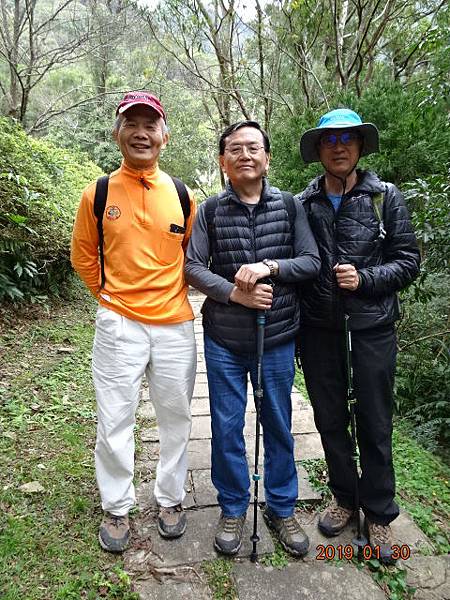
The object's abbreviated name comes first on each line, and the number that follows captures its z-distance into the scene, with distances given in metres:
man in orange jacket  2.21
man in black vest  2.15
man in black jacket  2.16
